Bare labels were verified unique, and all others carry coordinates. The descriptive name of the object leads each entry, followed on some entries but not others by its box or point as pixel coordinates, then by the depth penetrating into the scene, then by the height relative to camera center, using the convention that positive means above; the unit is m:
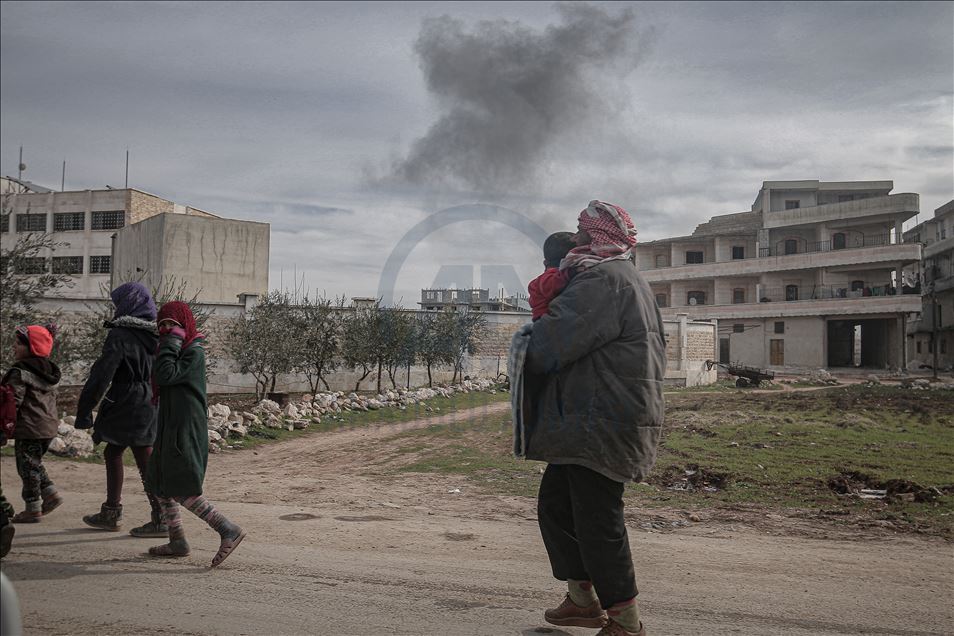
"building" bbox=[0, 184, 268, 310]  34.41 +4.91
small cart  31.11 -0.91
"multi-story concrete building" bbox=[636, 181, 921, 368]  45.72 +5.94
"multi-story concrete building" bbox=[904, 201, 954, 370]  48.22 +4.93
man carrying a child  3.05 -0.23
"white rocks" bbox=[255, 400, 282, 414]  15.44 -1.40
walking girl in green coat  4.51 -0.62
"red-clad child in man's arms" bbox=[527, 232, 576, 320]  3.30 +0.31
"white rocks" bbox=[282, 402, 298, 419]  14.88 -1.43
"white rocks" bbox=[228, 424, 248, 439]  12.41 -1.57
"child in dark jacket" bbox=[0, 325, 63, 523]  5.77 -0.67
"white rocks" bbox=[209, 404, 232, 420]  13.88 -1.37
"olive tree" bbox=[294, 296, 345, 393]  25.28 +0.46
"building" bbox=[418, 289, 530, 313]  33.41 +2.67
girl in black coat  5.12 -0.40
